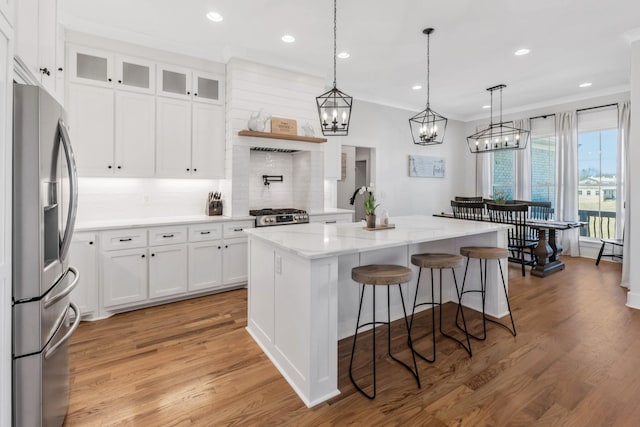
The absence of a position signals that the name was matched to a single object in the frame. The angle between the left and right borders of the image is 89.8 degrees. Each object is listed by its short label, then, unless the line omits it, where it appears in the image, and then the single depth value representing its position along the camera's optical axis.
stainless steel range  4.10
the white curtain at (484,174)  7.30
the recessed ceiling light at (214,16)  3.17
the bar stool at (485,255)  2.77
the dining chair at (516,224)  4.73
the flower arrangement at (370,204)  2.76
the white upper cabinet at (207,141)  4.04
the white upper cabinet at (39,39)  1.54
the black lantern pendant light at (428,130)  3.53
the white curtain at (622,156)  5.25
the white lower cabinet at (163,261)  3.19
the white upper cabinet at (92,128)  3.31
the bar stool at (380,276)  2.04
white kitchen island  1.97
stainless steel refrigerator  1.29
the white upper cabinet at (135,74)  3.54
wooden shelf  4.04
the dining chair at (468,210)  5.09
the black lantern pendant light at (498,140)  5.41
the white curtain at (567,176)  5.91
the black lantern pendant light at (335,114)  2.62
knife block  4.23
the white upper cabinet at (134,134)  3.54
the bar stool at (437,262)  2.43
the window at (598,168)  5.58
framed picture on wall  6.78
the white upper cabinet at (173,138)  3.79
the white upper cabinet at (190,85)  3.81
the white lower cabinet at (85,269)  3.05
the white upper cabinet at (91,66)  3.30
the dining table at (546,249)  4.68
